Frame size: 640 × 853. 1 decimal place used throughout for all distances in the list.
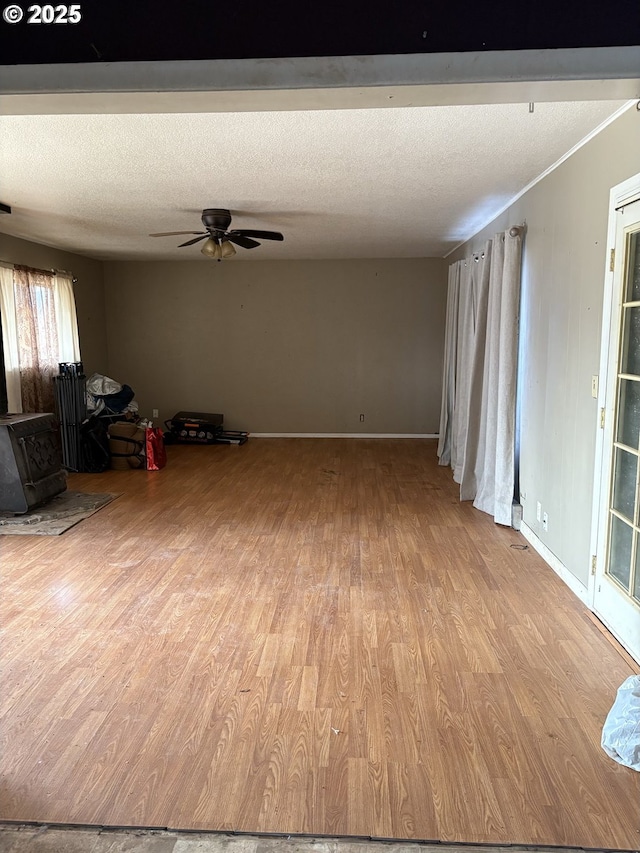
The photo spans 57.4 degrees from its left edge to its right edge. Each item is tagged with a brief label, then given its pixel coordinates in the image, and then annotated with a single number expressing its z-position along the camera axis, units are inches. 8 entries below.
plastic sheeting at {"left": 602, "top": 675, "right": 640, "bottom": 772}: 76.6
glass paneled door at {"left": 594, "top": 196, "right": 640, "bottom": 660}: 103.0
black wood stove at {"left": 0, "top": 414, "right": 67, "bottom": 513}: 178.7
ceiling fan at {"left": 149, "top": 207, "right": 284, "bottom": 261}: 188.4
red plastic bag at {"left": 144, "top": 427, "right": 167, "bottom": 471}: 252.7
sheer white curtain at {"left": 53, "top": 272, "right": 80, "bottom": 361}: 265.0
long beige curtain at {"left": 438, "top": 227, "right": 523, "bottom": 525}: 170.5
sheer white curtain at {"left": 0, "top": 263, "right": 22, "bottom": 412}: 225.1
